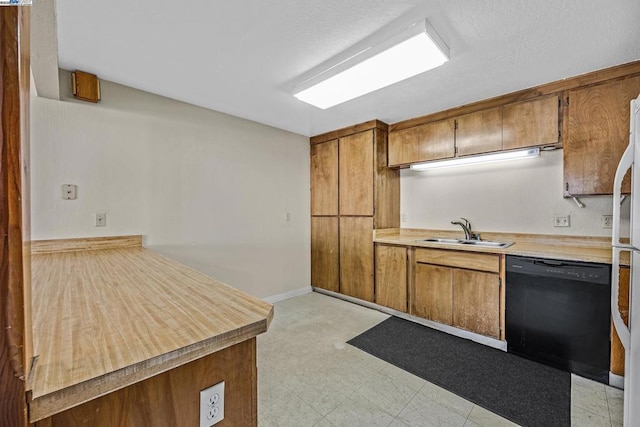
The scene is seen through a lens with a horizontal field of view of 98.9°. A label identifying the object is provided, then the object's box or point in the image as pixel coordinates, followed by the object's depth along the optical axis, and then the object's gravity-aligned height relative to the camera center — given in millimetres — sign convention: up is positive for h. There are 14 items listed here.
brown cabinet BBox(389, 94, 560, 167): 2379 +771
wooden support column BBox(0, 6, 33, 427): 393 -18
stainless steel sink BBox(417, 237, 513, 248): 2669 -352
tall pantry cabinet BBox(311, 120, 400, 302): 3434 +89
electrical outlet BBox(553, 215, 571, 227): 2496 -106
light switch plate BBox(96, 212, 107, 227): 2281 -60
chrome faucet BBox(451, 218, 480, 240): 3011 -236
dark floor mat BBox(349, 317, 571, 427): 1702 -1231
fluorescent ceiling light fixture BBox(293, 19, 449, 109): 1664 +1019
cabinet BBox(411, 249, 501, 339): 2430 -771
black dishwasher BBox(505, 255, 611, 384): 1935 -800
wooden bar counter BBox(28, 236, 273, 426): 562 -326
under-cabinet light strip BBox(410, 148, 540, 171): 2514 +518
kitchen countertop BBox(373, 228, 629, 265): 2069 -341
